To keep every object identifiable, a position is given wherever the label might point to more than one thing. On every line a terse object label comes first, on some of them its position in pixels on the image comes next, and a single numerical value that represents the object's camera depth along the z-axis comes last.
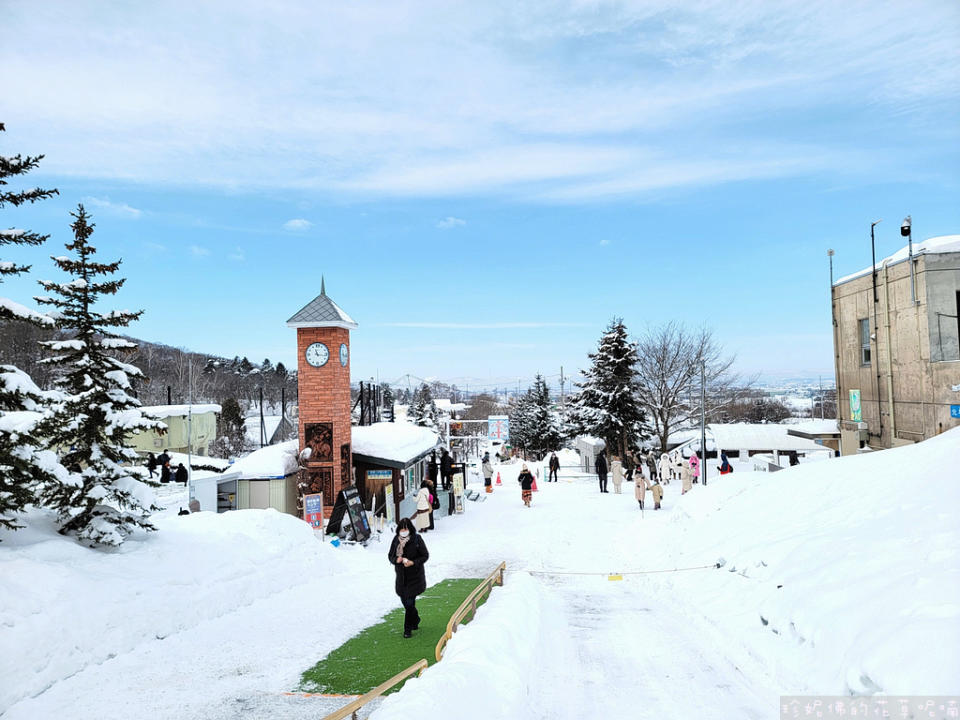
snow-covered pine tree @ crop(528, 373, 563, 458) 61.34
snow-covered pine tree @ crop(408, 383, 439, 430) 73.87
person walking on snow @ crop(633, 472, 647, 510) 19.82
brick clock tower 18.61
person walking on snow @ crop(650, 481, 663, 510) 19.50
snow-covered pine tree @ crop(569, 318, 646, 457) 40.56
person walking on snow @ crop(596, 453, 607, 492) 25.45
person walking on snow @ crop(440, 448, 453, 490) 22.92
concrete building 17.08
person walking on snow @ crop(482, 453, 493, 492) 28.76
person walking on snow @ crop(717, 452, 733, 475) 26.09
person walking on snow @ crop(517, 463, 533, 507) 23.02
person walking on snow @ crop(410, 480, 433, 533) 17.53
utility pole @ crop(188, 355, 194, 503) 15.55
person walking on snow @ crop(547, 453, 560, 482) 30.35
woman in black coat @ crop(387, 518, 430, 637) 7.82
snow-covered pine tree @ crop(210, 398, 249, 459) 54.31
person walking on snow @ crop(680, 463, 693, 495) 22.16
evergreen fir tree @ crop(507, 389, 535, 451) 63.09
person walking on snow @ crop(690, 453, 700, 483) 29.86
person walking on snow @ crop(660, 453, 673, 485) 26.55
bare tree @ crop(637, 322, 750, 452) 39.09
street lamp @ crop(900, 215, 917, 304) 18.08
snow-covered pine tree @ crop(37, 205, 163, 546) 8.50
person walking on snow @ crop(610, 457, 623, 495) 24.69
